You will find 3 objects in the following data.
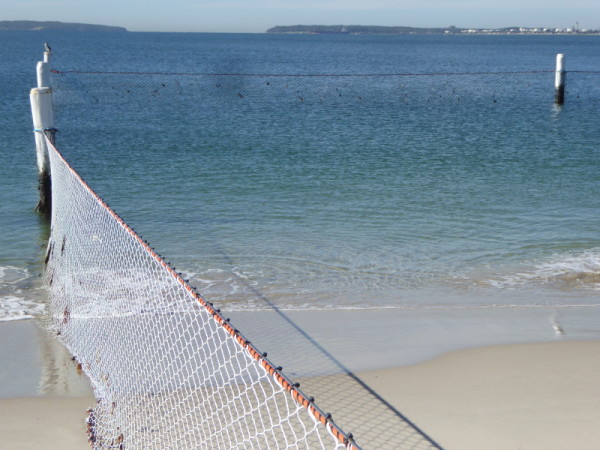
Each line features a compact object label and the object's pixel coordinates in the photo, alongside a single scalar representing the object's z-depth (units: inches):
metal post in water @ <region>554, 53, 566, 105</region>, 1467.9
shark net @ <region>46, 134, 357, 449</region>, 270.5
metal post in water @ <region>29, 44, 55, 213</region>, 524.7
